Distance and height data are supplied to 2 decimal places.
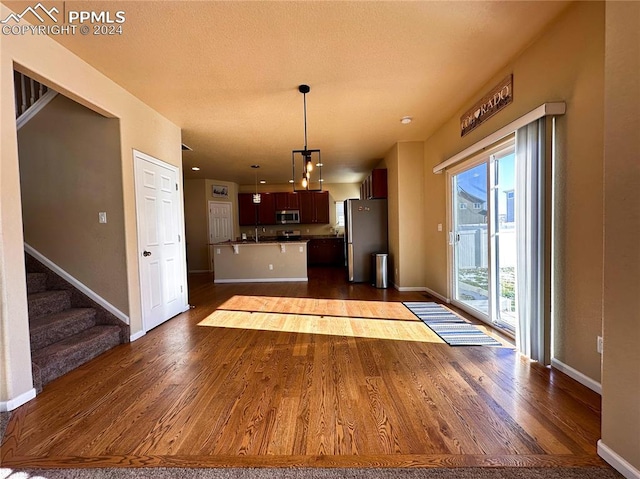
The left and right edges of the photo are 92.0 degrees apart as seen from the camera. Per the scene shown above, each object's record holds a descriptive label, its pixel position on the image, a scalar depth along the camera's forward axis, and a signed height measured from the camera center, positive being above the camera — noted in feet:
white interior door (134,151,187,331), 11.64 -0.43
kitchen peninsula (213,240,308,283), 23.44 -2.60
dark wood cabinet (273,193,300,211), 31.81 +2.72
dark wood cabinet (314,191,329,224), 32.14 +2.15
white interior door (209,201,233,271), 28.94 +0.58
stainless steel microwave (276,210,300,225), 31.94 +1.17
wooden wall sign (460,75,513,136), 9.67 +4.09
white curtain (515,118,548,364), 7.88 -0.43
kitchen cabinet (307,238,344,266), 31.73 -2.52
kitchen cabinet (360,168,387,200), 21.07 +2.87
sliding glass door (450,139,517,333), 10.66 -0.43
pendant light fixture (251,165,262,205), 23.96 +2.45
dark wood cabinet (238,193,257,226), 31.89 +1.91
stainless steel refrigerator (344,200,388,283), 21.30 -0.15
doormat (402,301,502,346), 9.93 -3.82
